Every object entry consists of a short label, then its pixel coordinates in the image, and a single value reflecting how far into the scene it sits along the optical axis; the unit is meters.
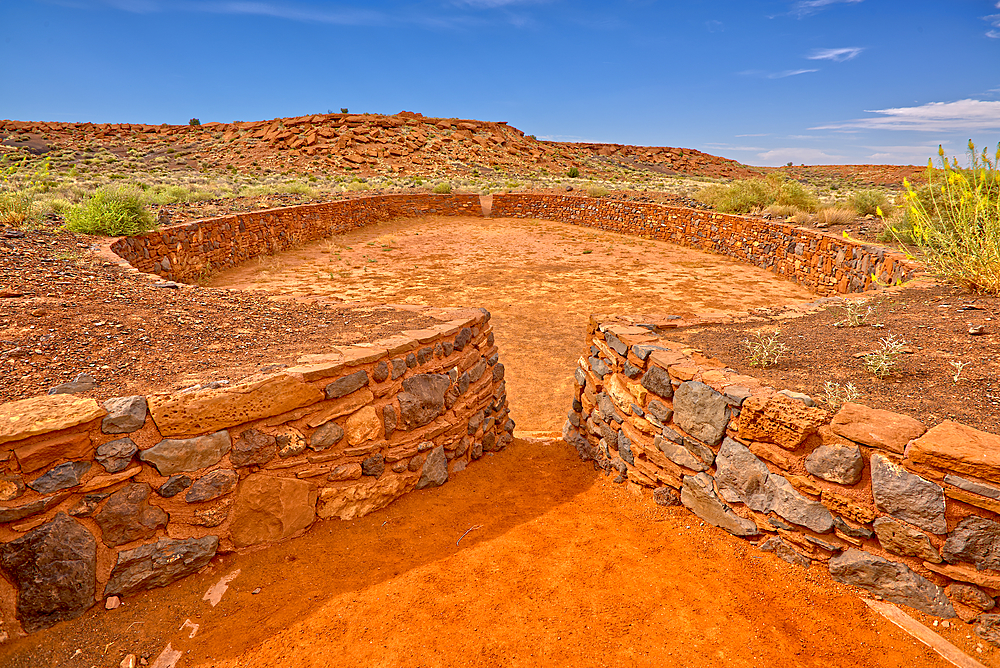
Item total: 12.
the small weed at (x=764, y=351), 3.64
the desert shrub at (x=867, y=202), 12.98
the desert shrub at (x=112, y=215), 9.19
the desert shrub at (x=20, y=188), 8.38
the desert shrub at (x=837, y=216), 12.12
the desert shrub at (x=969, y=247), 4.83
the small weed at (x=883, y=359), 3.28
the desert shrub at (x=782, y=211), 13.80
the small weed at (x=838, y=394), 2.76
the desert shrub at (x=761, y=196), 14.94
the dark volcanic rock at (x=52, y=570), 2.39
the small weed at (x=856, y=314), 4.49
